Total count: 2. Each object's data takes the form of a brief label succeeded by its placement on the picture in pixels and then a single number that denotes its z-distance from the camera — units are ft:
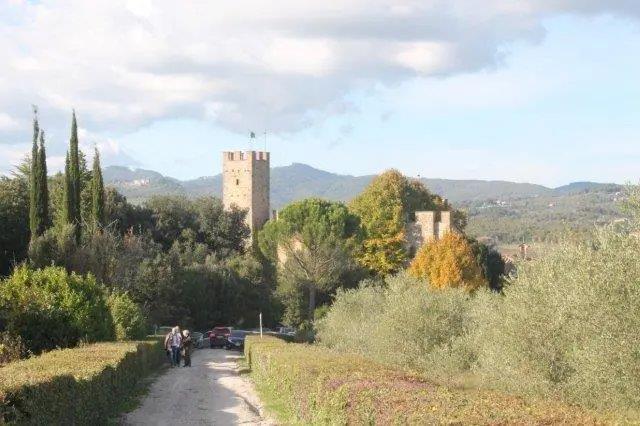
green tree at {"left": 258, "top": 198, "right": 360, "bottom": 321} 200.34
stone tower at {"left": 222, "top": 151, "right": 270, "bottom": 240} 304.50
